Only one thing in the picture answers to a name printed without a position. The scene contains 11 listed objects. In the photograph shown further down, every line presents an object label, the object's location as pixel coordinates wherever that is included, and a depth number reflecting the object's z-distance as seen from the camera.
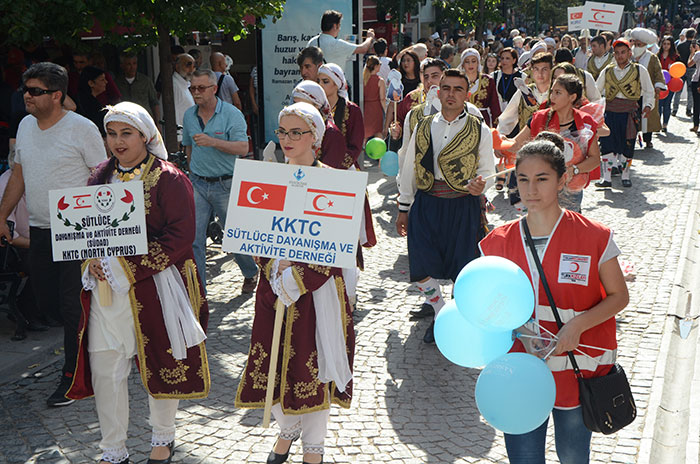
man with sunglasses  5.14
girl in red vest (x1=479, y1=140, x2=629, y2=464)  3.38
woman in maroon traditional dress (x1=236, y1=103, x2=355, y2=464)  4.25
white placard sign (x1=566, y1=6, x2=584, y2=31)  21.18
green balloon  10.41
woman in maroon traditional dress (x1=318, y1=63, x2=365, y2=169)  7.12
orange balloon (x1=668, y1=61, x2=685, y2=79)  18.39
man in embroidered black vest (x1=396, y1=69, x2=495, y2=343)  6.01
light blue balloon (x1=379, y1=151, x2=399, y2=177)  9.83
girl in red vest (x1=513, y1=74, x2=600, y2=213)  6.38
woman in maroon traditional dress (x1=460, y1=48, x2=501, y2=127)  10.66
